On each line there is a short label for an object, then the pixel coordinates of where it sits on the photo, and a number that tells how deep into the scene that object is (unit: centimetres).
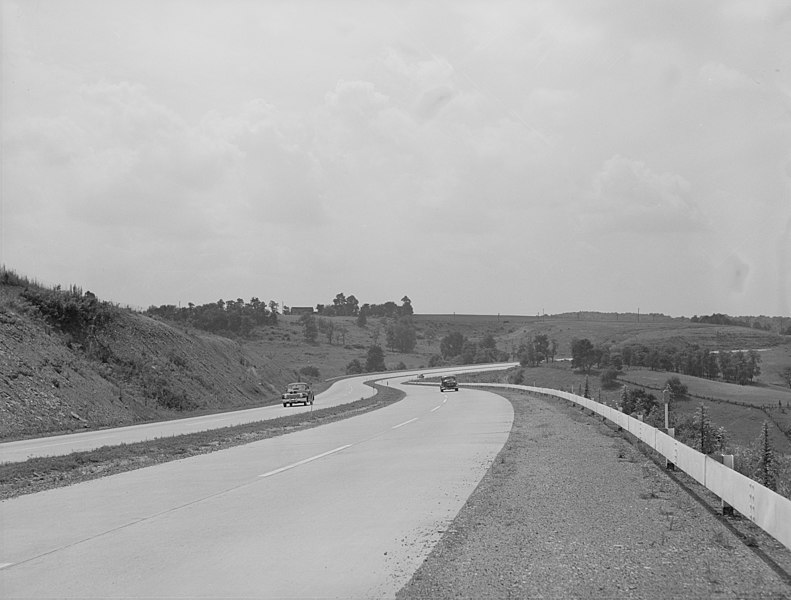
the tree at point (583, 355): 9833
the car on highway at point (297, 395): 5196
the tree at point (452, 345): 18188
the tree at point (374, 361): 14388
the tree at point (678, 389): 5623
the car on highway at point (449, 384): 7088
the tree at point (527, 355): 12088
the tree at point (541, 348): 12494
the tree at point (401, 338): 18412
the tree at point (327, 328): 17688
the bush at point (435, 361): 15432
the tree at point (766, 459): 1446
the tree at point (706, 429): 3085
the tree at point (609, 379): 7638
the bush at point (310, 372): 12192
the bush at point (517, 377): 9141
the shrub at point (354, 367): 13750
